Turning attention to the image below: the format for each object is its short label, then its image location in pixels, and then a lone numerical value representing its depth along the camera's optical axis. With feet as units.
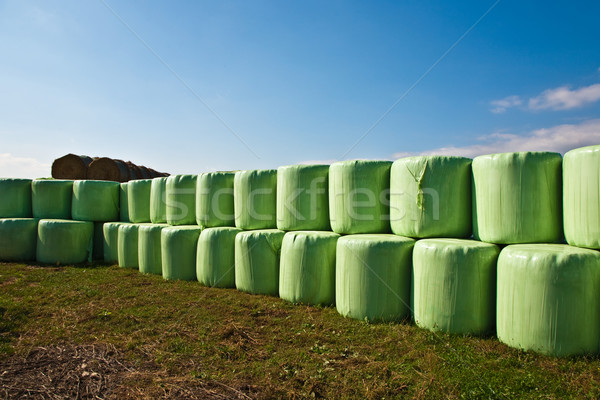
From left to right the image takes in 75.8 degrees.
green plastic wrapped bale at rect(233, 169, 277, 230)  16.43
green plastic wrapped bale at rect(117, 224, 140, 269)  21.50
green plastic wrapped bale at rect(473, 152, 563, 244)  10.71
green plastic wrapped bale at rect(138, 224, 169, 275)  19.80
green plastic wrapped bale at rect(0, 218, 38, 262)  23.81
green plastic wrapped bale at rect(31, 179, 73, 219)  25.08
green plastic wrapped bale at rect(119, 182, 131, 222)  24.71
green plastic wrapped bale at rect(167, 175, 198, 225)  19.44
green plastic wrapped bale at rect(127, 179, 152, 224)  22.67
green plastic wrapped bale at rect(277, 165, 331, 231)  14.85
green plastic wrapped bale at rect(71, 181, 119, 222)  24.47
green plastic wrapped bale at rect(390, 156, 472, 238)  12.01
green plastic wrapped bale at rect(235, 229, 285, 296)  15.40
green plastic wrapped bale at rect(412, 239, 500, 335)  10.77
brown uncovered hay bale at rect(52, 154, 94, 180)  32.40
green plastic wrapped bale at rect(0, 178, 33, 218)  25.20
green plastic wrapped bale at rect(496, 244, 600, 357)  9.34
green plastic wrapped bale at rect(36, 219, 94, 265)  23.24
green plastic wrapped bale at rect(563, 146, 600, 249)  9.59
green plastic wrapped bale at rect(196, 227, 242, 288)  16.84
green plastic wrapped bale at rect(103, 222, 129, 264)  23.12
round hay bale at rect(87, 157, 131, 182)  31.86
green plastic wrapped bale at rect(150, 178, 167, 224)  20.84
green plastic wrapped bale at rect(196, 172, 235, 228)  17.88
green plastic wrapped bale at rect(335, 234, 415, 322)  11.97
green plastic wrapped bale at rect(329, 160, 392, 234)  13.48
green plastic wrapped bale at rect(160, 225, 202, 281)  18.26
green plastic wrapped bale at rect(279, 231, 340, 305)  13.79
